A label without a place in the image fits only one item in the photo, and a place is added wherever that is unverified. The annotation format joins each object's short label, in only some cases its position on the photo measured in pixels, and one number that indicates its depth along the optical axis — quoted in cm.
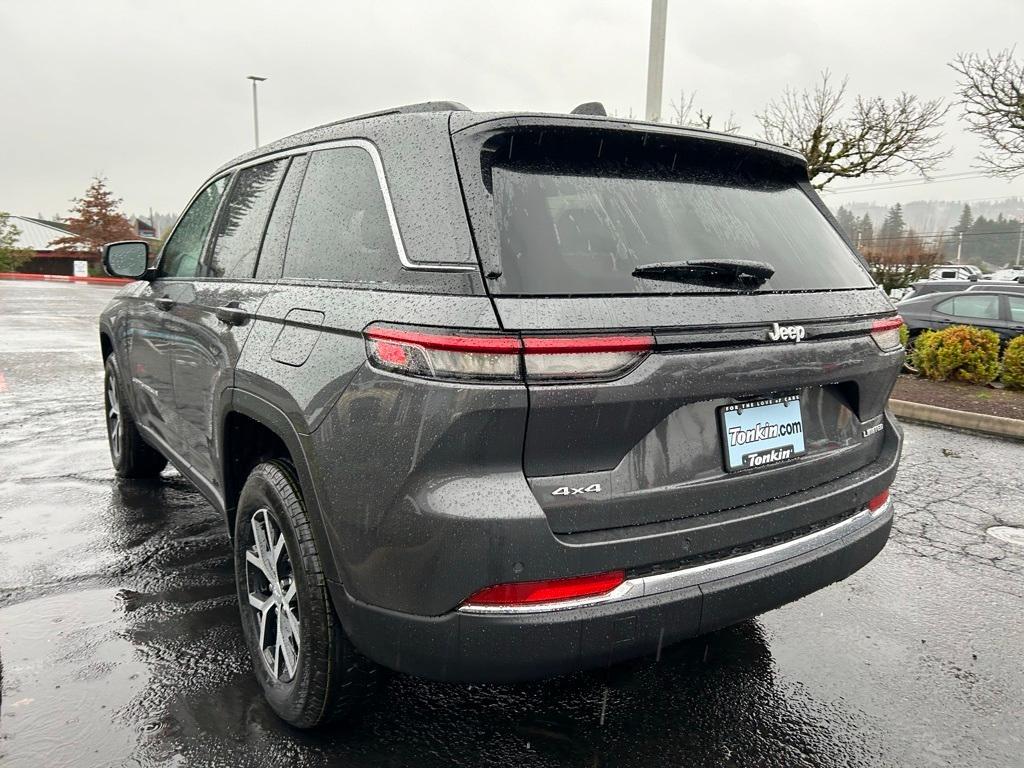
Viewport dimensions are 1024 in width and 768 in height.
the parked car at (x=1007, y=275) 3762
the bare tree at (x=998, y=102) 1490
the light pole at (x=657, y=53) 838
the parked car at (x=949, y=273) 3778
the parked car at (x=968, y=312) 1113
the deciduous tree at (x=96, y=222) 5125
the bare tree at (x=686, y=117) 2361
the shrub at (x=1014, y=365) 895
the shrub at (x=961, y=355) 944
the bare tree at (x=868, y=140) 2211
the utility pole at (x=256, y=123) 3348
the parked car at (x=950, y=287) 1170
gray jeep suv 180
